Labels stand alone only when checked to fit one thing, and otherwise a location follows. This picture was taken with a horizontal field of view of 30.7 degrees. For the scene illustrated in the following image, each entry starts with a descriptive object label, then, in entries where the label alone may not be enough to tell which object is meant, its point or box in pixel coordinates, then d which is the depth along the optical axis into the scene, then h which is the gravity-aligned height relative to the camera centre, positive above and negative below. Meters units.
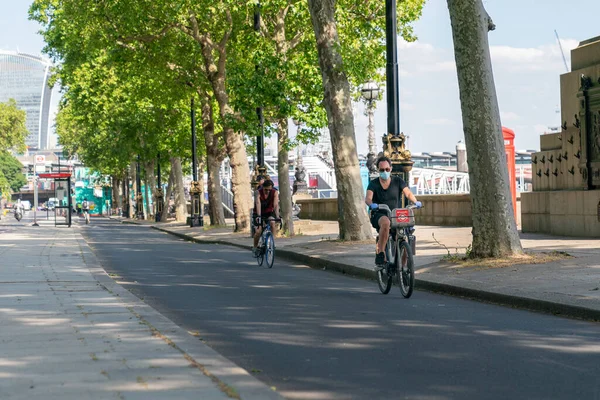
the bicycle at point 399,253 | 12.98 -0.49
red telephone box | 28.28 +1.58
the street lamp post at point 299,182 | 61.97 +1.88
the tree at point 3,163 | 190.12 +10.37
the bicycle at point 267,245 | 19.97 -0.55
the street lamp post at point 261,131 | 31.81 +2.45
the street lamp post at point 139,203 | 87.19 +1.24
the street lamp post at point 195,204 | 50.94 +0.60
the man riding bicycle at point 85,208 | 77.88 +0.79
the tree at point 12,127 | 126.56 +11.00
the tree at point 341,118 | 24.12 +2.12
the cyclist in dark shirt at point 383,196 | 13.63 +0.21
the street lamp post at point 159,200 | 71.56 +1.15
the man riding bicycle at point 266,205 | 20.09 +0.19
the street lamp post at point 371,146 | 48.56 +2.99
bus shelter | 56.22 +1.65
